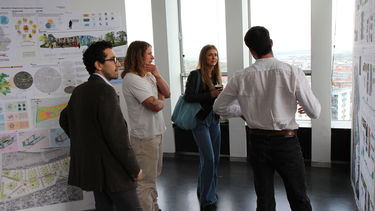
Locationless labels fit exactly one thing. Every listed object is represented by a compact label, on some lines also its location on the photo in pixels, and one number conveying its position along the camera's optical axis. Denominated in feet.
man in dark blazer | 7.18
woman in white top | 9.62
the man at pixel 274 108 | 7.51
